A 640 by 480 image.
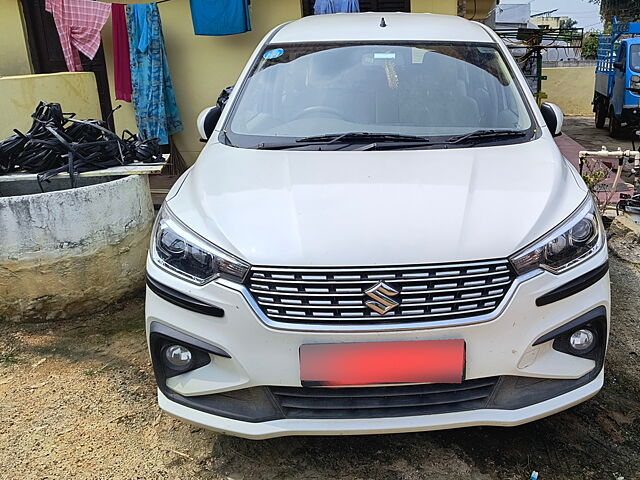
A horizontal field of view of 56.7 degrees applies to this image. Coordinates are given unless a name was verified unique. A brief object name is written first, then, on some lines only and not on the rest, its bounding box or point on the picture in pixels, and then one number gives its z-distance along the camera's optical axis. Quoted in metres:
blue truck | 10.69
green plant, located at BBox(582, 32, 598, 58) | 25.50
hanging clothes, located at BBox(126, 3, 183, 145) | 6.81
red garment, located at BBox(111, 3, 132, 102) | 6.87
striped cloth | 6.74
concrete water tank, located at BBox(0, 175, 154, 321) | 3.49
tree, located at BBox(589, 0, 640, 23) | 23.67
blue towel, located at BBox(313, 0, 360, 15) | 6.61
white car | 1.95
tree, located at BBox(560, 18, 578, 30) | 39.86
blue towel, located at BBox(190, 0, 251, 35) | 6.59
